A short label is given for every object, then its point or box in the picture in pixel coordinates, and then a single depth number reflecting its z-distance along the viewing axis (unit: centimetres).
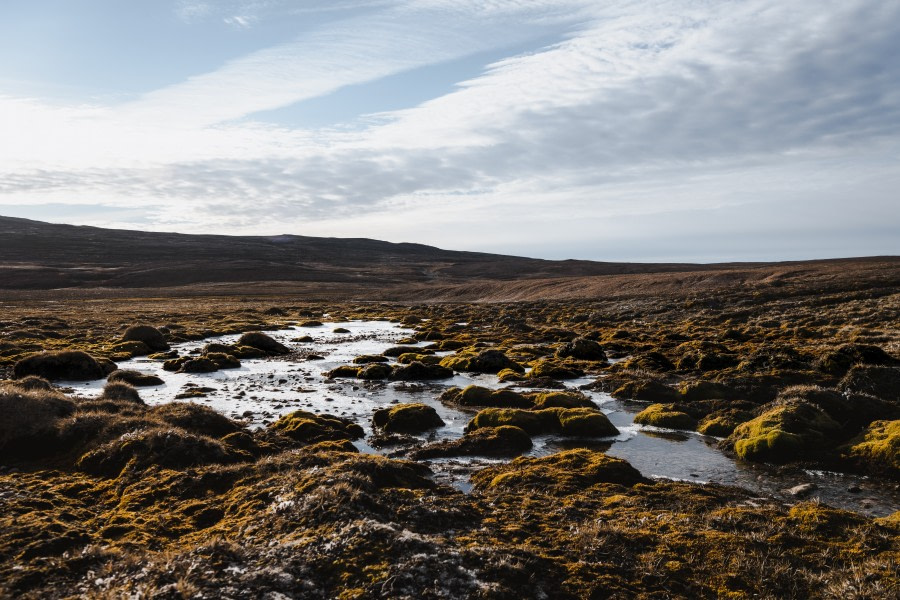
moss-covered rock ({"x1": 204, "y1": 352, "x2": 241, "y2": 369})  3769
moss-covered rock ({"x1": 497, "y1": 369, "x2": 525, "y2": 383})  3261
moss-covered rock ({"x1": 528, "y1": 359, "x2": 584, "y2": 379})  3322
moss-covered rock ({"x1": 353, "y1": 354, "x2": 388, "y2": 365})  3918
